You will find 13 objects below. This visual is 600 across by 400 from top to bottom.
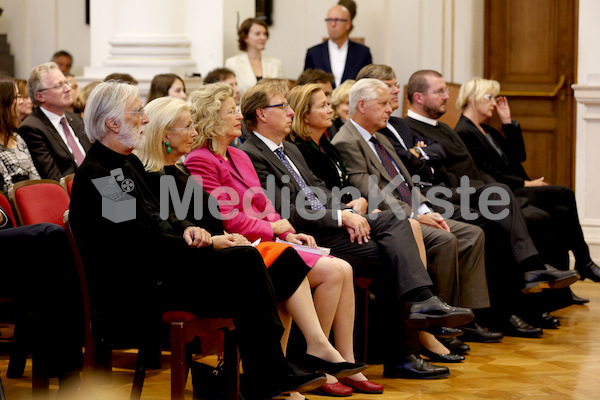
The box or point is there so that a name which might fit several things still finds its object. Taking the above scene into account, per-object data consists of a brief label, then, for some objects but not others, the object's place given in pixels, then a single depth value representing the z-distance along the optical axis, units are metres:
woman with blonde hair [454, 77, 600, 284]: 9.40
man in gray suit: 7.45
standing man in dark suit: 12.51
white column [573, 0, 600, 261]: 10.76
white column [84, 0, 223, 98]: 11.09
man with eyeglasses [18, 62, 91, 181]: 7.38
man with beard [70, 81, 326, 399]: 4.86
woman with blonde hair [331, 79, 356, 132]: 8.71
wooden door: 13.47
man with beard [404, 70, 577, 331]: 8.03
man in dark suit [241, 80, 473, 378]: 6.37
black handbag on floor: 5.48
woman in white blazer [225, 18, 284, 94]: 12.13
